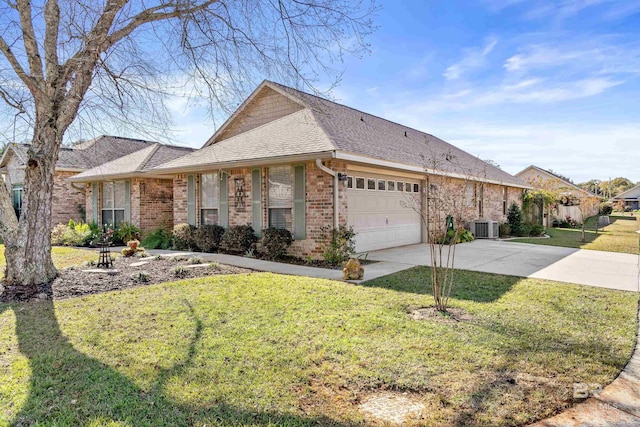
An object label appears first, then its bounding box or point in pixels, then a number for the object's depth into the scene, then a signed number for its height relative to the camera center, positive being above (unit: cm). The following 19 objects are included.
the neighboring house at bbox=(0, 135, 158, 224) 1820 +231
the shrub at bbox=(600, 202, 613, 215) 4003 +22
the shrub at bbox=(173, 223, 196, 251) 1276 -73
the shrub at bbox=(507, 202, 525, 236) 1919 -42
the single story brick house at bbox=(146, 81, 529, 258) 977 +124
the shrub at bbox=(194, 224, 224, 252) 1198 -70
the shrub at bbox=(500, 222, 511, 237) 1836 -91
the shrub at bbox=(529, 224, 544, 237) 1914 -103
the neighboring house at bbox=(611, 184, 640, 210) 7006 +256
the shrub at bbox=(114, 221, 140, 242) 1441 -64
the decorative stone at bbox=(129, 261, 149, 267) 941 -122
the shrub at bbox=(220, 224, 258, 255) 1112 -70
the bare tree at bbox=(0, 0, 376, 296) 688 +304
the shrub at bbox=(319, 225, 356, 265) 937 -75
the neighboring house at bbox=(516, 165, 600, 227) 2419 +35
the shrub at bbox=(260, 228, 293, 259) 1016 -74
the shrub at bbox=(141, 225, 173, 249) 1373 -86
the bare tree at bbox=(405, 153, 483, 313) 1333 +104
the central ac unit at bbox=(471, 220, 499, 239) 1678 -78
